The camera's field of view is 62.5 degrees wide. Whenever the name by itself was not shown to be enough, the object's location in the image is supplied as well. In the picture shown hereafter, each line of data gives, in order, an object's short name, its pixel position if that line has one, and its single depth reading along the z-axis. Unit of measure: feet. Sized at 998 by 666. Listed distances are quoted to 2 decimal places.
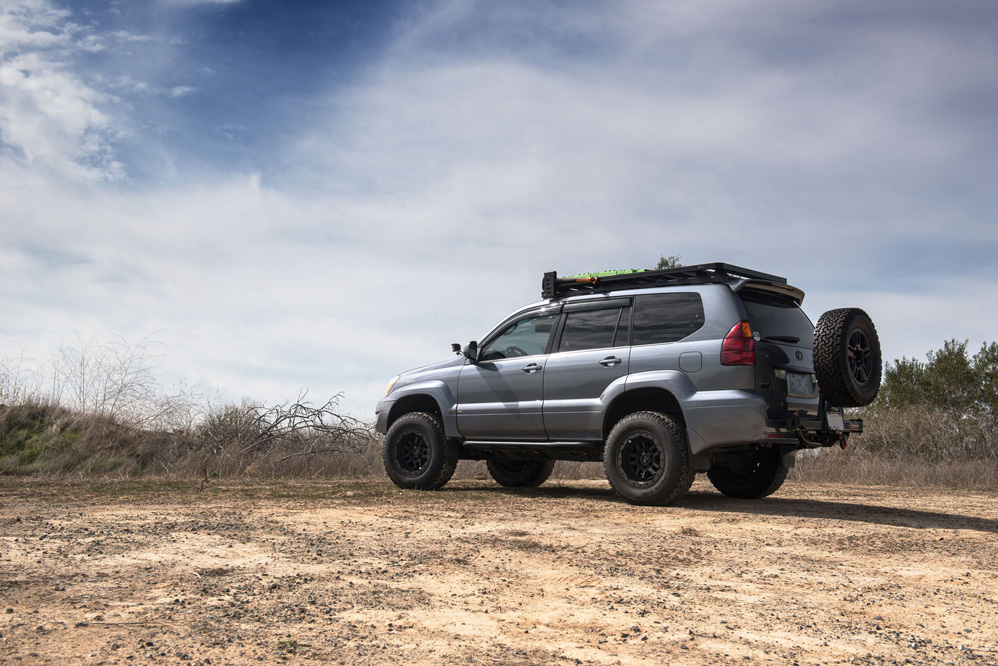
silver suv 23.59
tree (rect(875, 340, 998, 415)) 94.84
